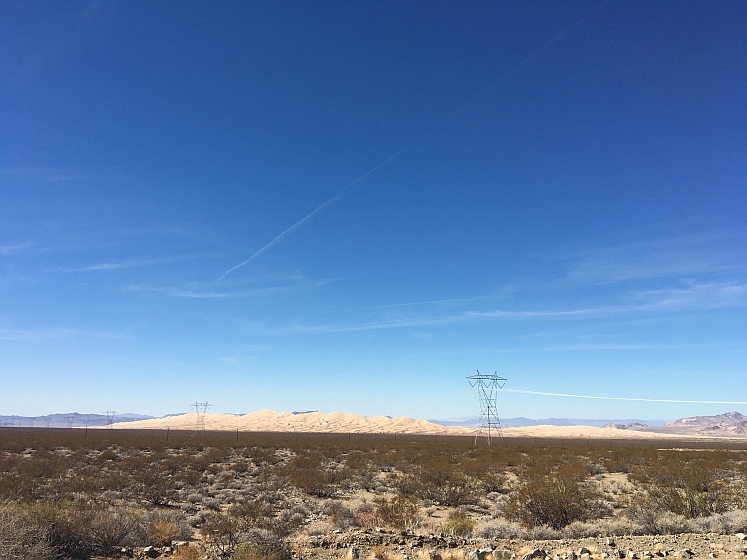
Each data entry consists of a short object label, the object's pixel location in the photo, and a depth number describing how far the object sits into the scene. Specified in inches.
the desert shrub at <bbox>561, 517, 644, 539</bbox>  602.9
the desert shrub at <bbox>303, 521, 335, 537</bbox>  619.2
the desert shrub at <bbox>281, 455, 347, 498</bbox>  983.5
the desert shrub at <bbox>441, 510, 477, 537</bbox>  612.1
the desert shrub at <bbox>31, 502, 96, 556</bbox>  494.0
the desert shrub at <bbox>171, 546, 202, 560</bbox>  470.3
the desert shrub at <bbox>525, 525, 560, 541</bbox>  587.8
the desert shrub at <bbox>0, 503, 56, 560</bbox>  414.9
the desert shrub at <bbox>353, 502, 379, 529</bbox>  644.7
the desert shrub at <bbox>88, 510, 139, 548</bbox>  516.4
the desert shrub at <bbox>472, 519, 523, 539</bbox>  593.3
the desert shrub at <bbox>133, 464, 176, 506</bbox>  845.2
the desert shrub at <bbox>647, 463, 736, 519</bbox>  711.1
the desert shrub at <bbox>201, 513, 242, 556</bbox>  517.3
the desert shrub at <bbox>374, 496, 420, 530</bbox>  645.9
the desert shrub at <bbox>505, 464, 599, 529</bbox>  676.7
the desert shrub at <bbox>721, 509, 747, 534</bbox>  595.2
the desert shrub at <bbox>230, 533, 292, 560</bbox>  448.1
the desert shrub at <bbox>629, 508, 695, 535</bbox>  602.9
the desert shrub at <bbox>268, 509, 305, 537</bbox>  569.9
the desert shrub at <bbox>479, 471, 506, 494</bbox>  1030.5
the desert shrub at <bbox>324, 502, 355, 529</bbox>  649.5
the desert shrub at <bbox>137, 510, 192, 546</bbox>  539.5
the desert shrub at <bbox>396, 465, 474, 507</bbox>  886.4
